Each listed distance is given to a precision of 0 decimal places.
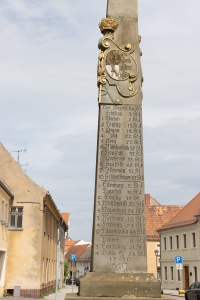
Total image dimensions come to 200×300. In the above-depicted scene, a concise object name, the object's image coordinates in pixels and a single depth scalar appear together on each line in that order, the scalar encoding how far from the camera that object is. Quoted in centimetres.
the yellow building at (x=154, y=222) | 5341
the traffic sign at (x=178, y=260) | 2733
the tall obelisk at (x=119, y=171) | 786
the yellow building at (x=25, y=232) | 2558
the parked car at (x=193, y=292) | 2318
